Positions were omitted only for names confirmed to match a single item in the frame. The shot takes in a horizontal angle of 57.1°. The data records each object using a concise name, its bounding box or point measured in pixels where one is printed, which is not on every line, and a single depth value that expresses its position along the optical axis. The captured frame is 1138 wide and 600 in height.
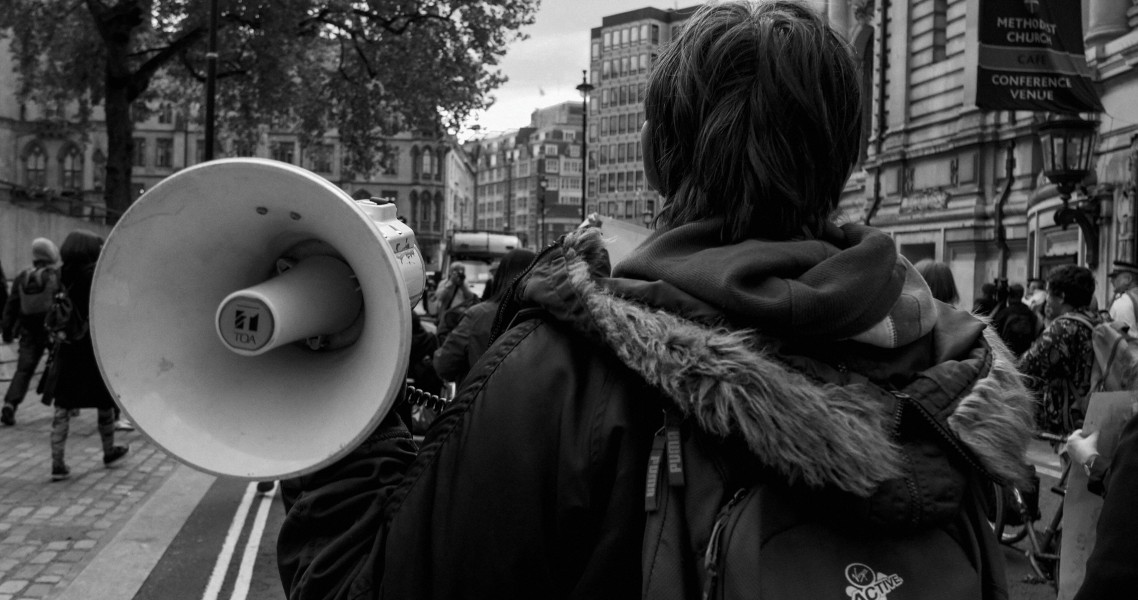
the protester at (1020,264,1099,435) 6.36
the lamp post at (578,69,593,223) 32.50
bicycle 5.59
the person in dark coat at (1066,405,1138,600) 1.76
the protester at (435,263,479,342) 8.79
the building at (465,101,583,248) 151.62
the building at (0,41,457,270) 26.92
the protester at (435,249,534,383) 6.44
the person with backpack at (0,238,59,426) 10.73
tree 20.80
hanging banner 12.19
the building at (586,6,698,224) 113.81
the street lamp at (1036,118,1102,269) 12.98
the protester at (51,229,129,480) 8.05
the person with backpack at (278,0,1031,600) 1.24
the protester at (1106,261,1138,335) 8.32
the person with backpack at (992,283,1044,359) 9.91
